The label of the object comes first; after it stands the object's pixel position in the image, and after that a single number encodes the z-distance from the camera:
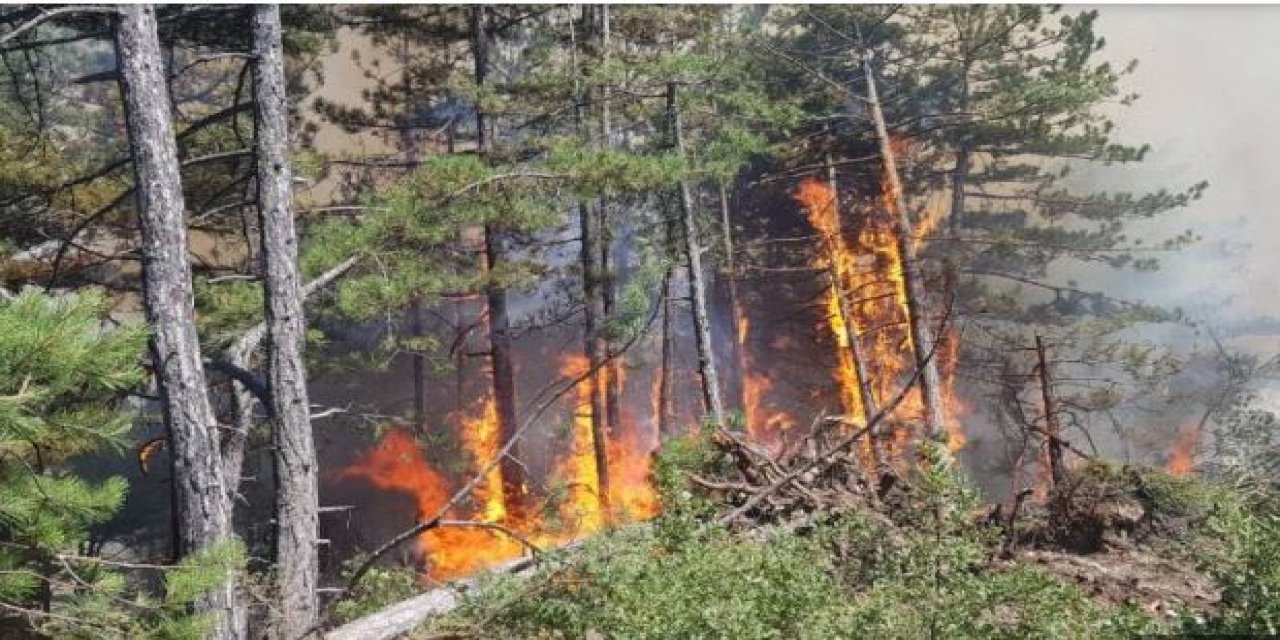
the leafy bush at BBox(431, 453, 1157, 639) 4.07
